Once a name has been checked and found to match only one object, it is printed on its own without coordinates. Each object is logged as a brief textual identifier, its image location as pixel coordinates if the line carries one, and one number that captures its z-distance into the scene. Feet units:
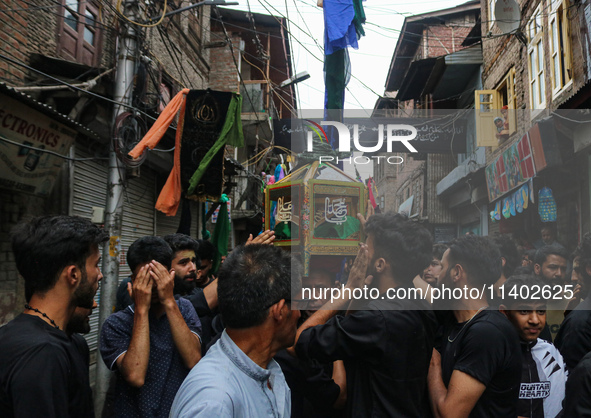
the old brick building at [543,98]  11.37
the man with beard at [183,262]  11.00
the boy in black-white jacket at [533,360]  8.04
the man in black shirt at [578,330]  8.82
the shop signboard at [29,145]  15.55
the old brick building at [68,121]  17.00
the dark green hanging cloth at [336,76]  15.28
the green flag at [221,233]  28.07
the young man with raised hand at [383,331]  6.55
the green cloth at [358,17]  14.76
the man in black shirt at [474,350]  6.39
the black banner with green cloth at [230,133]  22.39
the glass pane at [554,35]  22.79
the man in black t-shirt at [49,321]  4.82
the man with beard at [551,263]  10.93
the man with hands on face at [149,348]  7.03
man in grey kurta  4.48
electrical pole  16.89
